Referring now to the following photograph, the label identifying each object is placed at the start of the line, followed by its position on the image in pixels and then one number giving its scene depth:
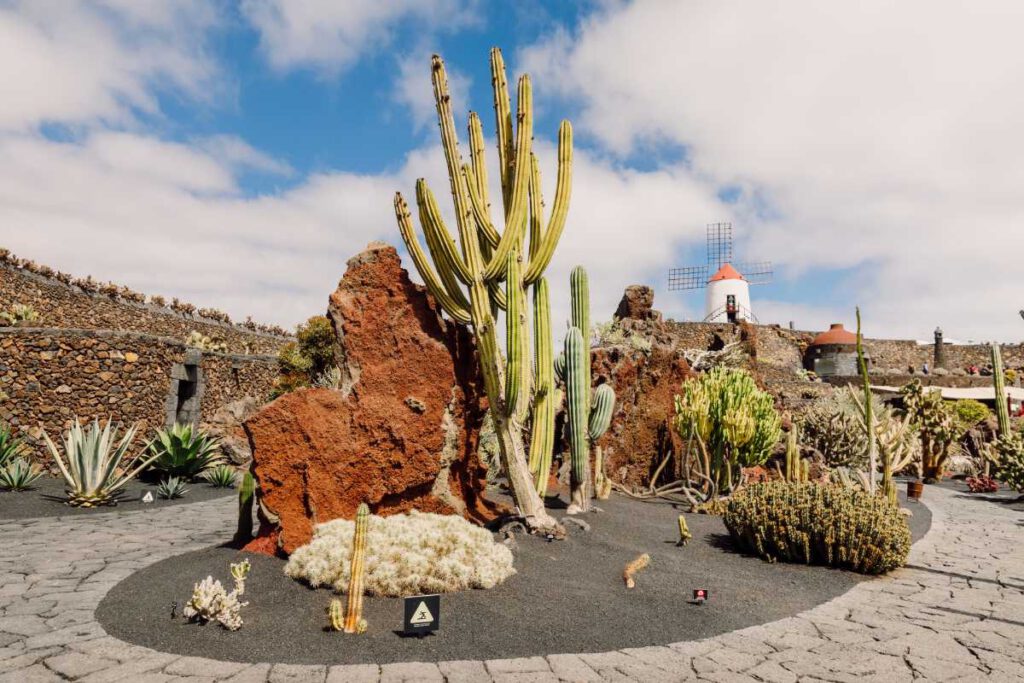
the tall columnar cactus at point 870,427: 7.05
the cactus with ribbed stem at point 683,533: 6.69
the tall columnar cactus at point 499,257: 6.32
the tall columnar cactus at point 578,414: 7.78
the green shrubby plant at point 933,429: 14.17
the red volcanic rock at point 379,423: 5.67
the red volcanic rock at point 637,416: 10.25
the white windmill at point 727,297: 45.34
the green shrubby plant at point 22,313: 13.85
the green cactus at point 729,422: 8.81
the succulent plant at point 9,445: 9.95
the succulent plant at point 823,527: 6.02
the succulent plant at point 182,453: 11.08
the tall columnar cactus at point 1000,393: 15.74
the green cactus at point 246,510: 6.13
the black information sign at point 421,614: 3.87
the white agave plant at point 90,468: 8.91
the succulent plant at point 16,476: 9.33
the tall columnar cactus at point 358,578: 4.05
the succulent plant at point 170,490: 9.92
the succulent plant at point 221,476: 11.24
